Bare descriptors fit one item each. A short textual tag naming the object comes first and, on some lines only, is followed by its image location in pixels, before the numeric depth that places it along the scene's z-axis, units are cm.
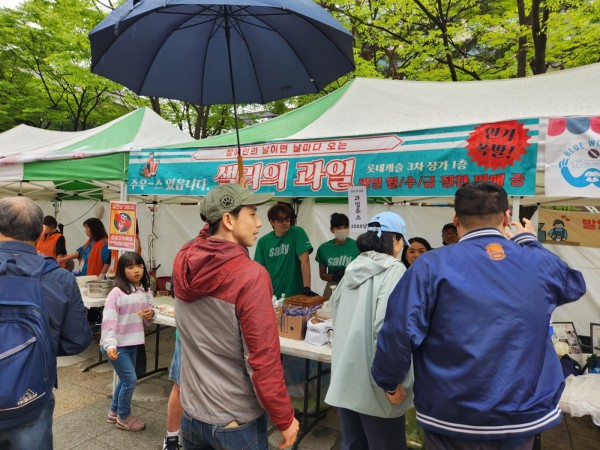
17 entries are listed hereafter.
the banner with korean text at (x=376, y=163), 264
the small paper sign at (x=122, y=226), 434
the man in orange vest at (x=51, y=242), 667
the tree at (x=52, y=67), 1074
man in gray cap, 155
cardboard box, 340
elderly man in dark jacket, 175
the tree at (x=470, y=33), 640
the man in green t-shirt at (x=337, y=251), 459
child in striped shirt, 338
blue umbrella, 271
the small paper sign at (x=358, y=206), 321
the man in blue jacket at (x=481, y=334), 151
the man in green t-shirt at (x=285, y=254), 427
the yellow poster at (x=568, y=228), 508
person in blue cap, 210
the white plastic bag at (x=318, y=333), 326
